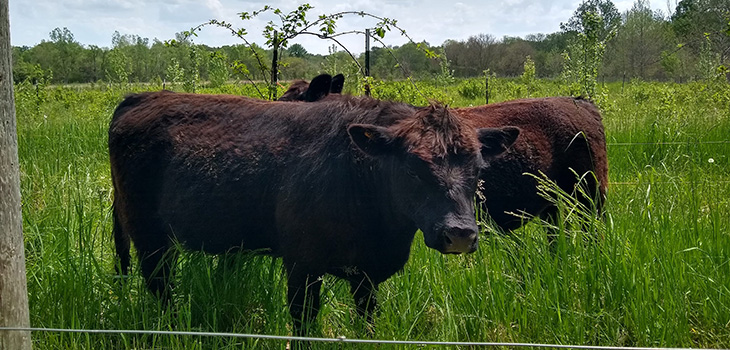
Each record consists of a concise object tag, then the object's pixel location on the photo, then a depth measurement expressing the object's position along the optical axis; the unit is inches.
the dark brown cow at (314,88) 254.8
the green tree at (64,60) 2807.6
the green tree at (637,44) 1952.5
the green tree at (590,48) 287.1
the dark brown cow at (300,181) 128.8
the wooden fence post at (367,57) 275.3
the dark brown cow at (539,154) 205.8
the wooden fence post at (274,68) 278.4
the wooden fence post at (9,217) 105.7
